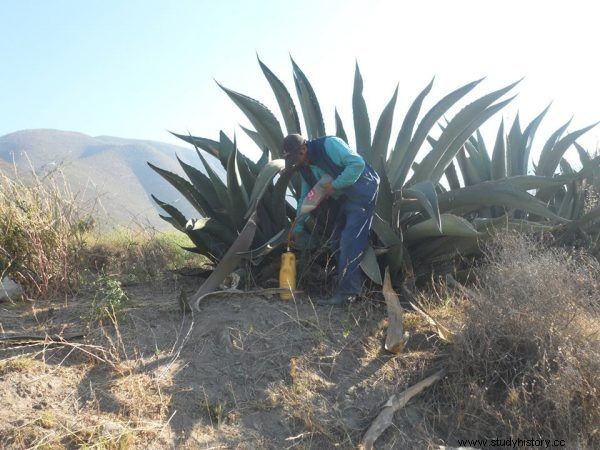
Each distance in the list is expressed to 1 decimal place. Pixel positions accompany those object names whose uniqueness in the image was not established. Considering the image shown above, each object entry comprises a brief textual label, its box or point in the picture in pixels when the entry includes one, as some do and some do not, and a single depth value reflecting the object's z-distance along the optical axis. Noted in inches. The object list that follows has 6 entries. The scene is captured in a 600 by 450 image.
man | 151.1
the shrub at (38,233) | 153.5
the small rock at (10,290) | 151.7
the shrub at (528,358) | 108.9
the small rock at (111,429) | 95.0
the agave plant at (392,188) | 158.7
